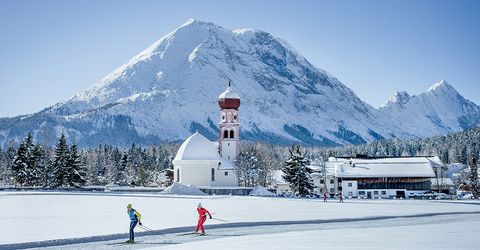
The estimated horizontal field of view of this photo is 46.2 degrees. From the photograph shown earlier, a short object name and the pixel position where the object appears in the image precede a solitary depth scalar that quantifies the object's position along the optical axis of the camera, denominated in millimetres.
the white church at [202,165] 93375
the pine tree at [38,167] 90438
